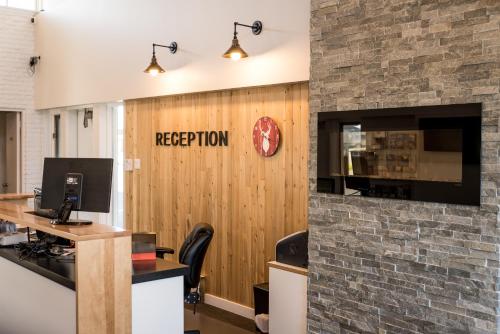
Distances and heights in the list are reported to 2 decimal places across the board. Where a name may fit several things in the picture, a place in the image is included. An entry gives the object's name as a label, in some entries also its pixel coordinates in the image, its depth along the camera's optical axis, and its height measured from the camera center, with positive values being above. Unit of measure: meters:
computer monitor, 3.51 -0.23
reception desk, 3.04 -0.81
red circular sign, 4.98 +0.14
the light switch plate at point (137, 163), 6.69 -0.15
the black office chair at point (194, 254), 4.26 -0.79
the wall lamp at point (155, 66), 5.86 +0.89
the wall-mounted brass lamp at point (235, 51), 4.78 +0.86
